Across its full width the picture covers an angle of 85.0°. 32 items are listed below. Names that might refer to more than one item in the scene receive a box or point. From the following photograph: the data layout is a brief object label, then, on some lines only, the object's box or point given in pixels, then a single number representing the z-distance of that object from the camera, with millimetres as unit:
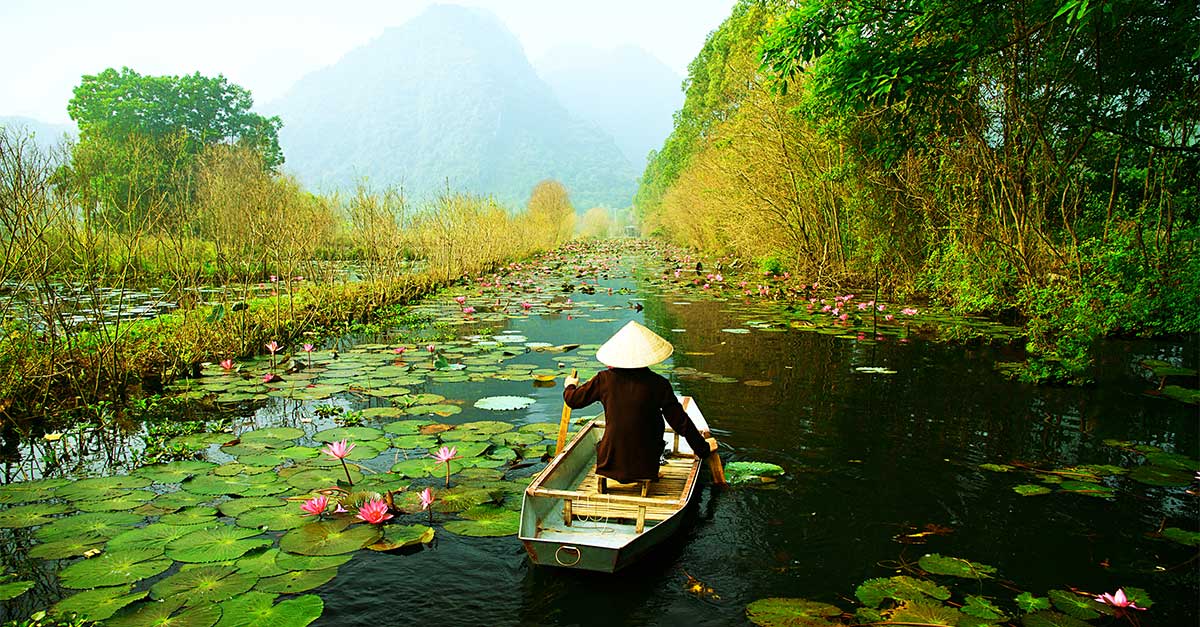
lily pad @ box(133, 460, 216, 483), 4176
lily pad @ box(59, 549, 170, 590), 2951
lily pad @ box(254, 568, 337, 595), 2947
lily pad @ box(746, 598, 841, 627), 2795
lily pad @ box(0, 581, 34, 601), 2832
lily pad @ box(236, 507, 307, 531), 3521
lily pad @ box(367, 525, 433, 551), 3394
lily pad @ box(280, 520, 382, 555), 3309
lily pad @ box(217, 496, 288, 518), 3672
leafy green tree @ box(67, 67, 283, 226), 35594
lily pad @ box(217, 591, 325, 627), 2670
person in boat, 3643
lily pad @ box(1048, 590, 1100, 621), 2850
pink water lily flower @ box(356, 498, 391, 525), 3488
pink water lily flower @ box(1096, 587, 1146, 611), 2750
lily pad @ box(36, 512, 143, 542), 3387
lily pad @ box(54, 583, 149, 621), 2719
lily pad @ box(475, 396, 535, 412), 6012
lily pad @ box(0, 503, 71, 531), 3521
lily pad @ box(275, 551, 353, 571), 3145
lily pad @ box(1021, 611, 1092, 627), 2752
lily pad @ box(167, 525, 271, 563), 3168
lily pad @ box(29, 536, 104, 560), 3162
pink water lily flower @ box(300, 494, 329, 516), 3455
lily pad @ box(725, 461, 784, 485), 4395
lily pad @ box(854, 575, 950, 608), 2934
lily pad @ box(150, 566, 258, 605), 2850
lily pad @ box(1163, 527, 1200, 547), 3498
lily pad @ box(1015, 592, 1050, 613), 2887
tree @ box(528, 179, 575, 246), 33019
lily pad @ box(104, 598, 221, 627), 2646
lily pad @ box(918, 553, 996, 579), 3166
